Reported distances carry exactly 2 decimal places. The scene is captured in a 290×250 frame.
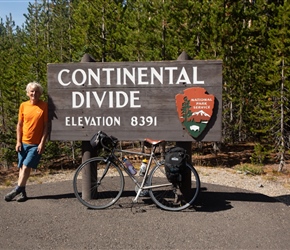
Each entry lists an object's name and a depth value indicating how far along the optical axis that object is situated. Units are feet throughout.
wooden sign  19.43
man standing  20.36
